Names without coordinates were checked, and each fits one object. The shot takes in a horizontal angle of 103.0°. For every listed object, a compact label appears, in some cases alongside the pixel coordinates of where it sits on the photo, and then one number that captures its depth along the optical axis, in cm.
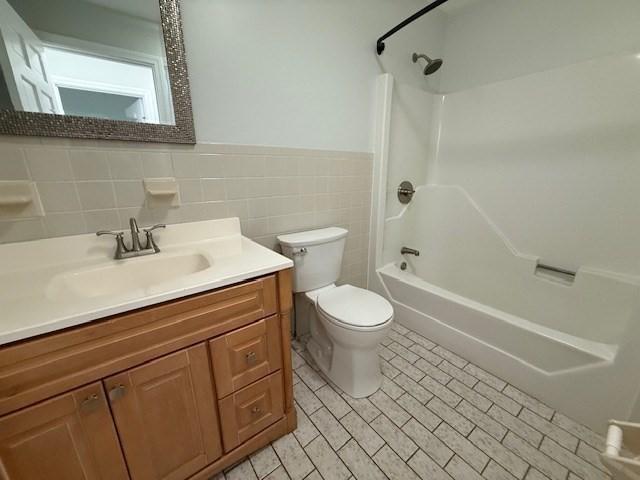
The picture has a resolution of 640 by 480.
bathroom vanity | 56
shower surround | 123
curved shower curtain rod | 121
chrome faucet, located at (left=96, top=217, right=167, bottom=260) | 93
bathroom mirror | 77
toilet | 119
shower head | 154
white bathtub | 109
